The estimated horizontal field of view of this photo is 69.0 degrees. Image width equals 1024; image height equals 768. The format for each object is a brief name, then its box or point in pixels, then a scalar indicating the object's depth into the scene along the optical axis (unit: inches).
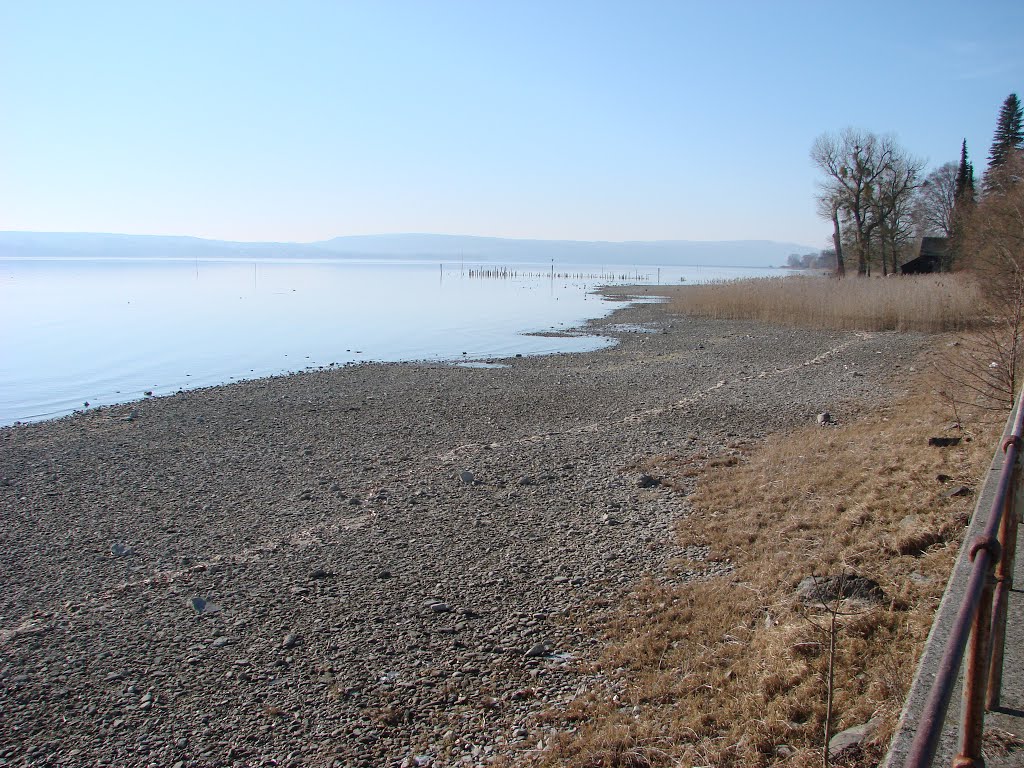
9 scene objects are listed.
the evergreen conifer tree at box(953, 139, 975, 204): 2167.8
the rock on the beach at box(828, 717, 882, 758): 136.0
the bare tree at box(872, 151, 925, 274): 2116.1
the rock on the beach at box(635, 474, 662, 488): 374.0
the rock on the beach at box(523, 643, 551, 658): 214.1
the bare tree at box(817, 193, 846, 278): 2221.2
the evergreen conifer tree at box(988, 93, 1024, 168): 2454.5
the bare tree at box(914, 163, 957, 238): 2805.1
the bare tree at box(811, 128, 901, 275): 2128.4
